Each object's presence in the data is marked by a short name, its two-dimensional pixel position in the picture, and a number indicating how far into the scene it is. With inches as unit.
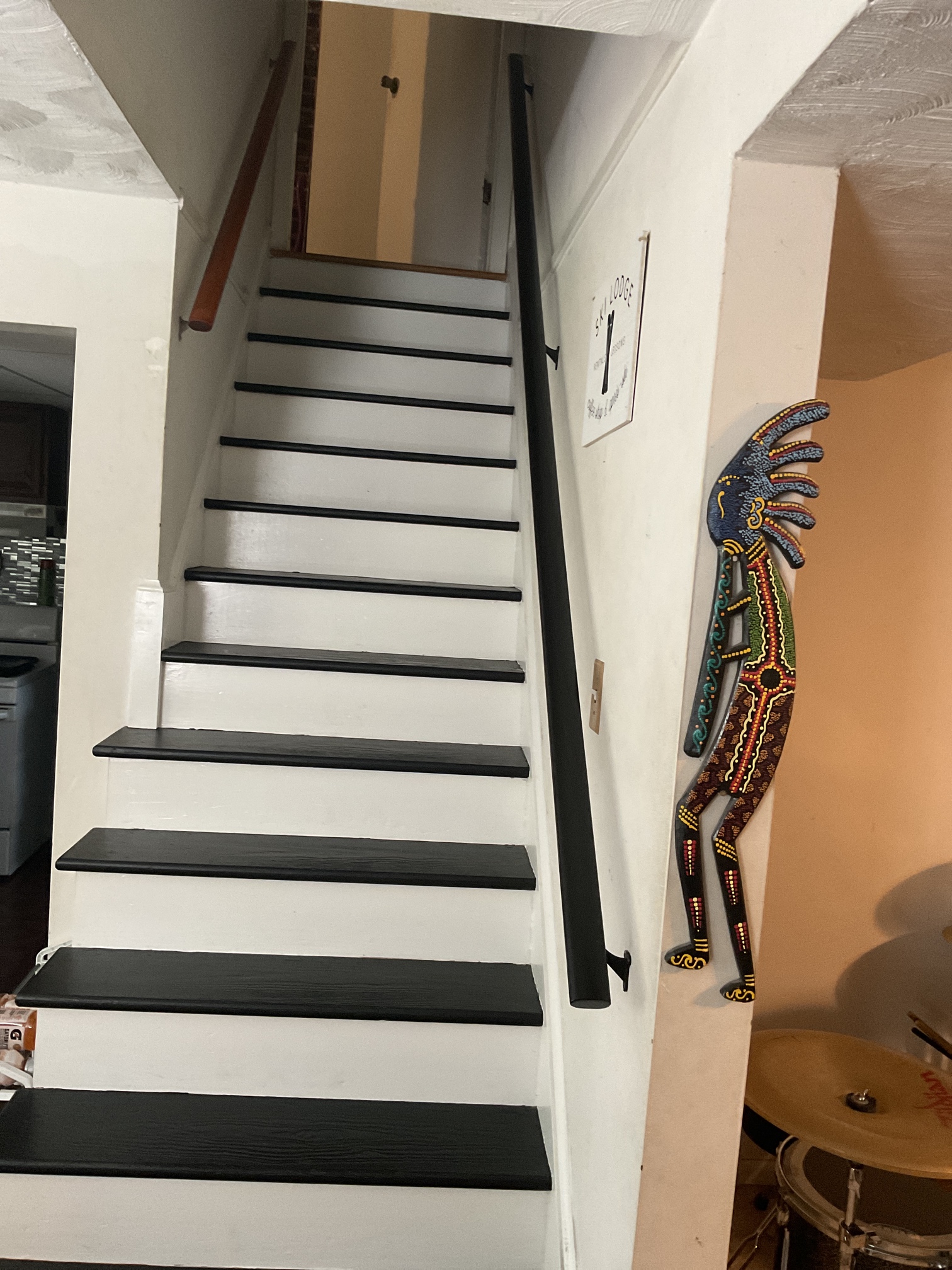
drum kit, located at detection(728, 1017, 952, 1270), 69.9
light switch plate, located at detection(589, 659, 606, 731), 65.5
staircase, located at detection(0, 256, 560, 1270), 64.7
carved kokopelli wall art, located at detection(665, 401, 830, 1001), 44.8
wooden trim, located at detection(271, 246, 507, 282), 135.9
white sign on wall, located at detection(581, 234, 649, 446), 62.0
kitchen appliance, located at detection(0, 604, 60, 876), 158.6
